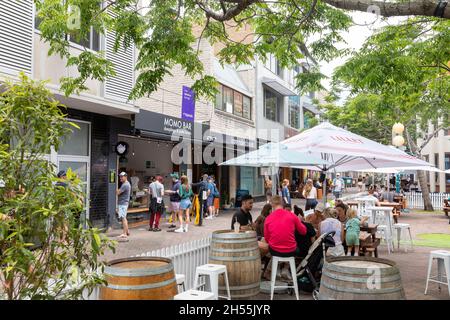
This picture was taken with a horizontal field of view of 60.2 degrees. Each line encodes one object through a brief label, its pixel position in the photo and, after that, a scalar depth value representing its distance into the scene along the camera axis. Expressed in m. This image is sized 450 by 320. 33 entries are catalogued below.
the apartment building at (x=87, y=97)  9.16
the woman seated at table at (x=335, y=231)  6.83
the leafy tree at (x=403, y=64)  7.61
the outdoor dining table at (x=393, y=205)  14.47
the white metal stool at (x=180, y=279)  4.65
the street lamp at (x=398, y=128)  14.66
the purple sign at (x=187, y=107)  15.79
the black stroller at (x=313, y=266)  6.15
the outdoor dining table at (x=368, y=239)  7.82
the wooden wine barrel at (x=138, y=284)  3.62
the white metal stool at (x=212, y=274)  5.05
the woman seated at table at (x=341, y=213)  8.64
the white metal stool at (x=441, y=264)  6.26
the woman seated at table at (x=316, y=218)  8.28
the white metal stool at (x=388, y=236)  10.08
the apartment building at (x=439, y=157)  29.73
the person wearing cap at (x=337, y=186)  23.62
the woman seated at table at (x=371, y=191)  17.32
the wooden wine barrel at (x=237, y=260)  5.61
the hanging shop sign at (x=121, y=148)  13.38
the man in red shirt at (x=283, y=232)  6.03
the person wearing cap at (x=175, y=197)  13.38
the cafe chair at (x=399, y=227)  10.04
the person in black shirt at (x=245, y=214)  7.64
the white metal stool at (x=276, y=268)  5.92
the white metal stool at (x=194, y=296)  3.49
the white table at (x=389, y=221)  10.38
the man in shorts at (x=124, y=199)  11.45
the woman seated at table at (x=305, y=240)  6.53
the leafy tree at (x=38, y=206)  2.55
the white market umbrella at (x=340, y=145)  6.22
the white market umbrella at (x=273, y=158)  8.45
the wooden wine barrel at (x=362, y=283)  3.51
